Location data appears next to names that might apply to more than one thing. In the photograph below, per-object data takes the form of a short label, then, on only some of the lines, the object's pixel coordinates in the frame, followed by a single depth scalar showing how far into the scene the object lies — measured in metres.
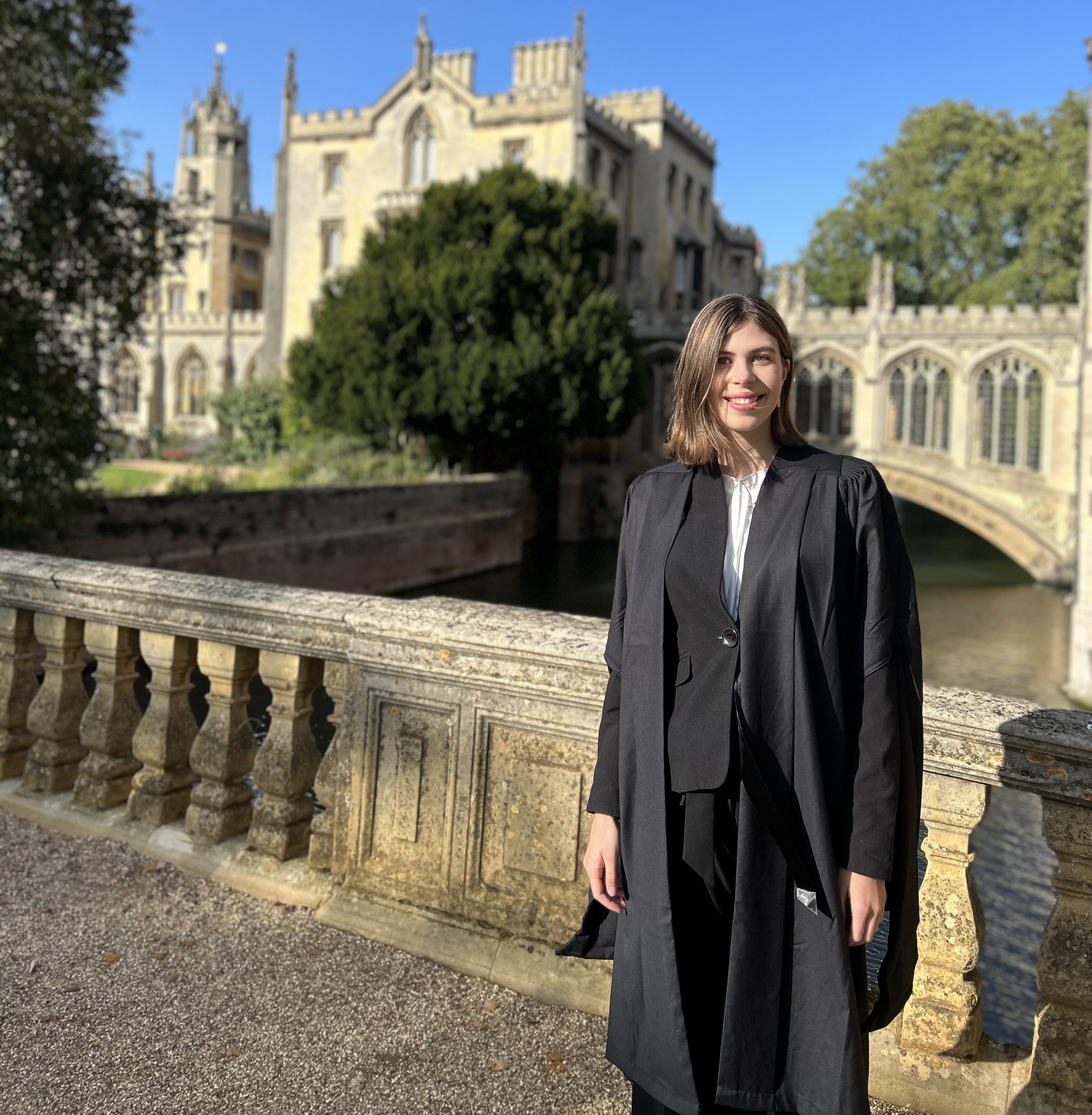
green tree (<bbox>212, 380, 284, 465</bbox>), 29.45
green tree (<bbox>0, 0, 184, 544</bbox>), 10.91
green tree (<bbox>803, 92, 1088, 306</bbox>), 32.38
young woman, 1.66
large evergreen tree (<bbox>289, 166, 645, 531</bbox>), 23.73
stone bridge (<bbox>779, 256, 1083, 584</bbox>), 27.47
